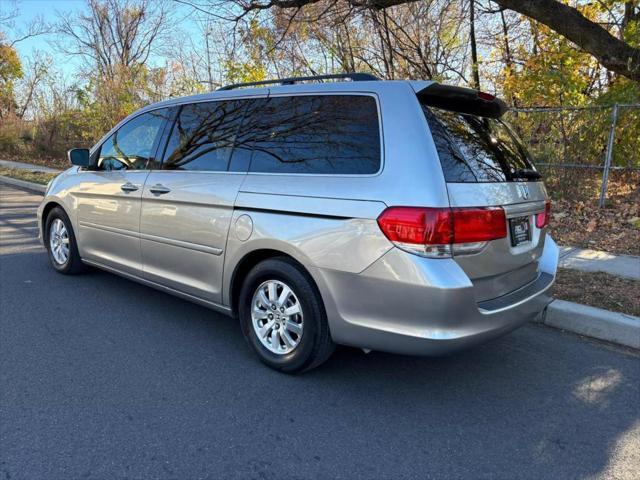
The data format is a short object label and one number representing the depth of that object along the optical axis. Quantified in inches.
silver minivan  106.5
